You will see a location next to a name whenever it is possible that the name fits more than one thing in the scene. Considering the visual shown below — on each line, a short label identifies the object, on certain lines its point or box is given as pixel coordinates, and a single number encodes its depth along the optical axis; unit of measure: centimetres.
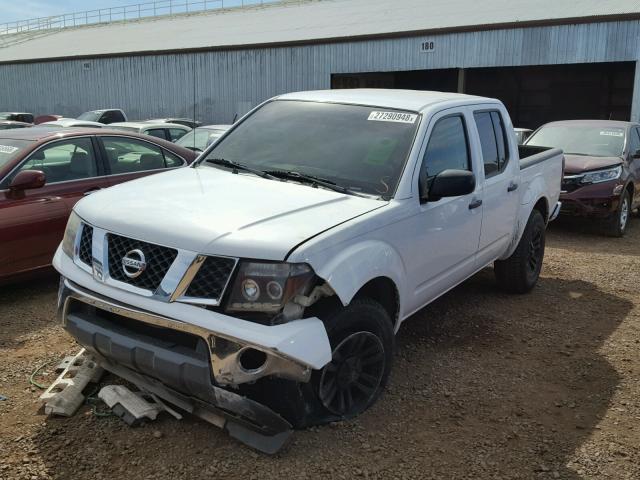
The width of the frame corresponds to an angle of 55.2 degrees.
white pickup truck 279
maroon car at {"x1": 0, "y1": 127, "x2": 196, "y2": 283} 512
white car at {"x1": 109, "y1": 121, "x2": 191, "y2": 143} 1191
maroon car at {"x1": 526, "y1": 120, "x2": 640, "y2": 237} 887
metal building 1936
